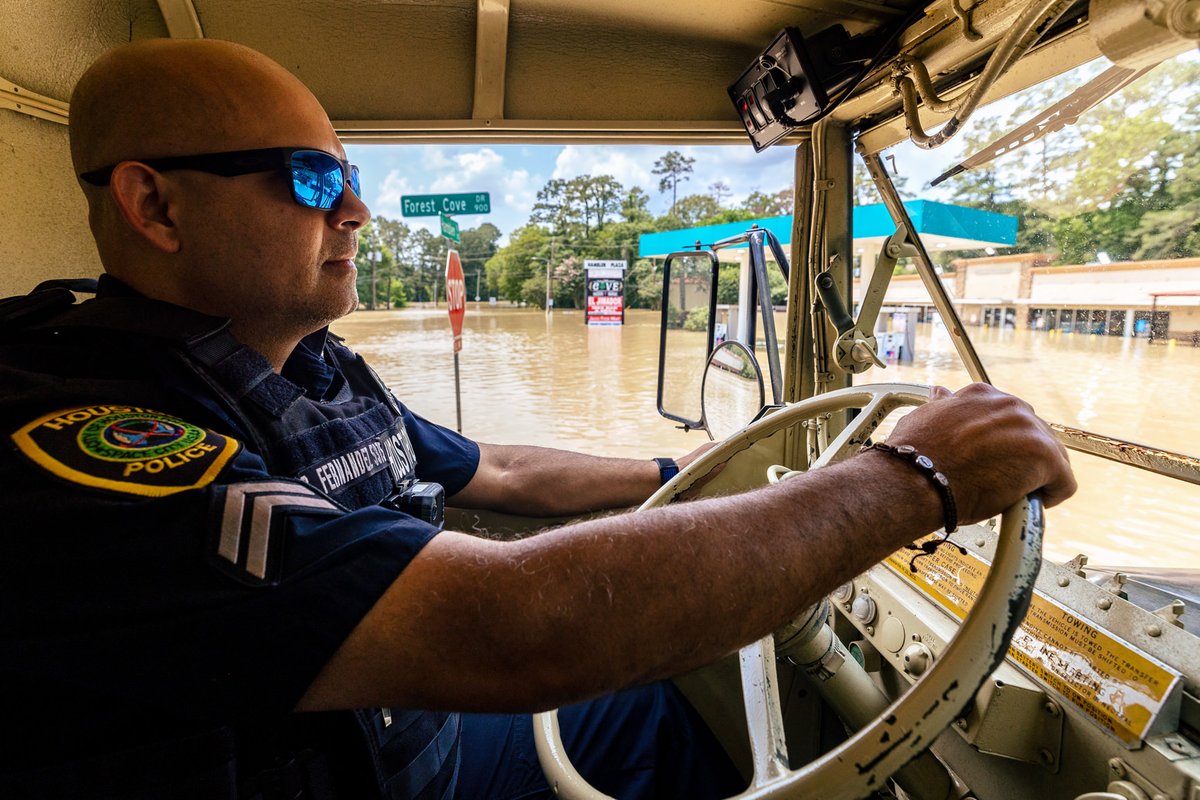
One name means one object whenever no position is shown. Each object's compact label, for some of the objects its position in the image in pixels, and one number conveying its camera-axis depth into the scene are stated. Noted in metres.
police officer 0.67
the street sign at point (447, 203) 4.78
